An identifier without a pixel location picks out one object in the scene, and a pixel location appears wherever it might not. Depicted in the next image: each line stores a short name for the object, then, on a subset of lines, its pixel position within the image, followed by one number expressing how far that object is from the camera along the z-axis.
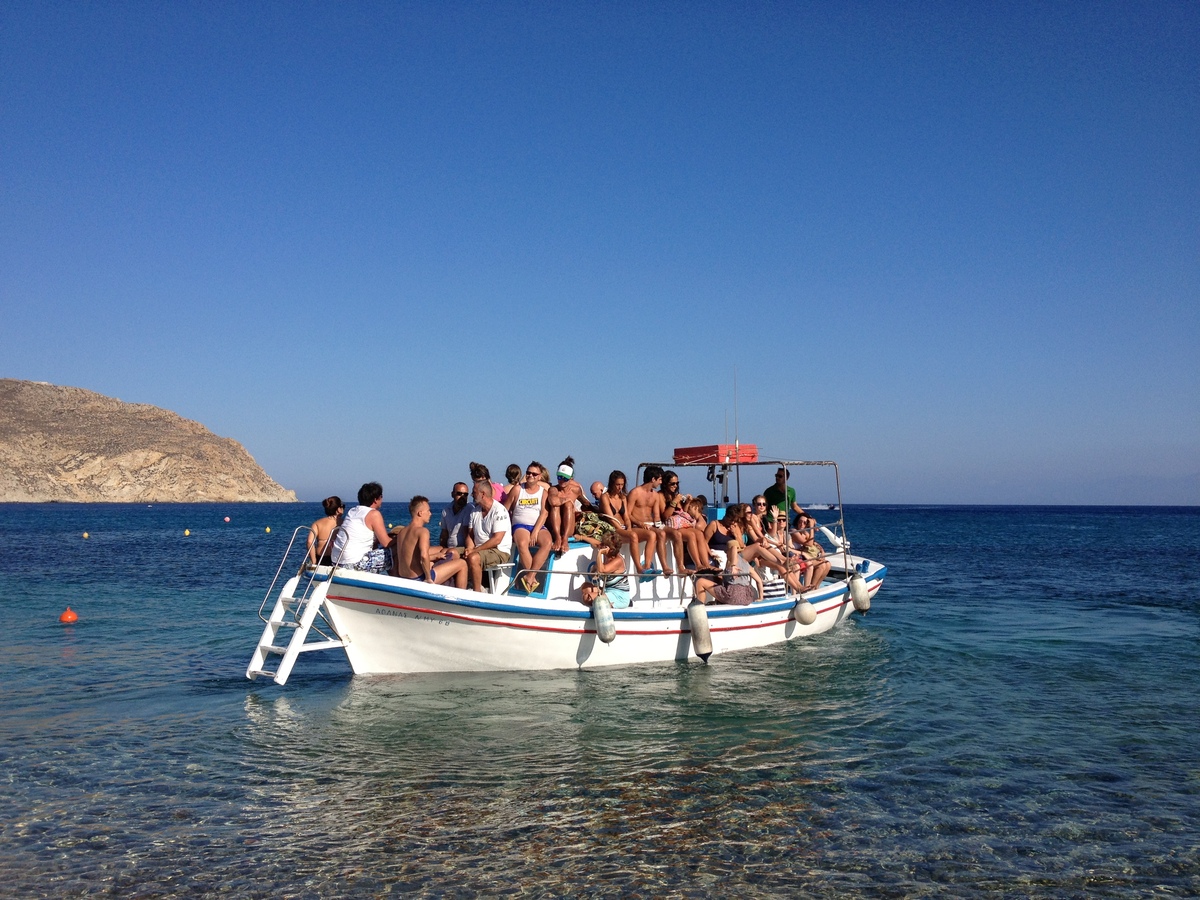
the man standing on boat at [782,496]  14.80
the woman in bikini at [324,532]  10.02
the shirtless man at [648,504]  11.69
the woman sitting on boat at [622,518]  11.47
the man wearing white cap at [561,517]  10.84
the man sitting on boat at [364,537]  9.79
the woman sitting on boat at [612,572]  11.03
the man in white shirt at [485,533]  10.13
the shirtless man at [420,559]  9.69
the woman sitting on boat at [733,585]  12.04
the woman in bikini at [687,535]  11.94
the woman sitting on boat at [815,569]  14.18
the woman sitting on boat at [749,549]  12.46
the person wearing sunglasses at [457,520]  10.63
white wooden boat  9.58
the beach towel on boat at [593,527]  11.30
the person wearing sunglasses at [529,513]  10.62
